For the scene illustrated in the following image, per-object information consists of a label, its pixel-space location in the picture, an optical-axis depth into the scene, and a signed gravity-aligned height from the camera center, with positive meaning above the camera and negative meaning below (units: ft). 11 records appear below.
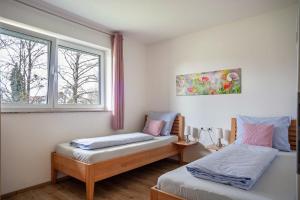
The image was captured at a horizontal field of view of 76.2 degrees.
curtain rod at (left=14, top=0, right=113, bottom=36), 8.01 +3.93
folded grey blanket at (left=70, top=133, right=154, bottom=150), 7.90 -1.92
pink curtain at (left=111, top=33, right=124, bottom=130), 11.22 +1.01
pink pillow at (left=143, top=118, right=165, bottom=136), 11.57 -1.74
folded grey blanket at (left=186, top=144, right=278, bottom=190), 4.53 -1.84
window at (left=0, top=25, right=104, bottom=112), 7.98 +1.18
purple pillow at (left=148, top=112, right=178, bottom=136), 11.68 -1.23
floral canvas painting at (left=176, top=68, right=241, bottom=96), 10.05 +0.93
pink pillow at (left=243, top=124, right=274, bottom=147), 7.86 -1.49
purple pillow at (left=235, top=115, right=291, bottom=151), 7.91 -1.33
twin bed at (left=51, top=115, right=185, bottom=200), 7.06 -2.58
